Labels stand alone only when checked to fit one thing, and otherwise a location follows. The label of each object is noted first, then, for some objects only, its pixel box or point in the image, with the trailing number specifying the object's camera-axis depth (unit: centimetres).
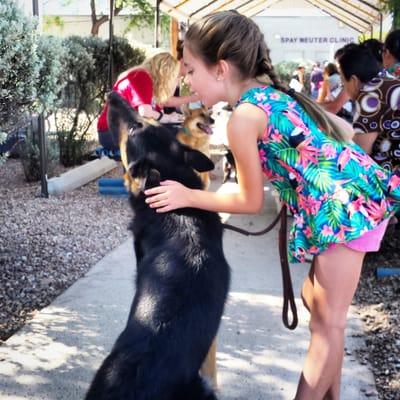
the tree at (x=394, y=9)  676
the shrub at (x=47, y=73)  395
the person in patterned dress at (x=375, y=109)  443
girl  214
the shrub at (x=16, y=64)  334
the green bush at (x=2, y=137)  330
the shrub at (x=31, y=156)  778
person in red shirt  559
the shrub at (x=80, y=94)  859
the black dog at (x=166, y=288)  196
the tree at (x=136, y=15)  1911
